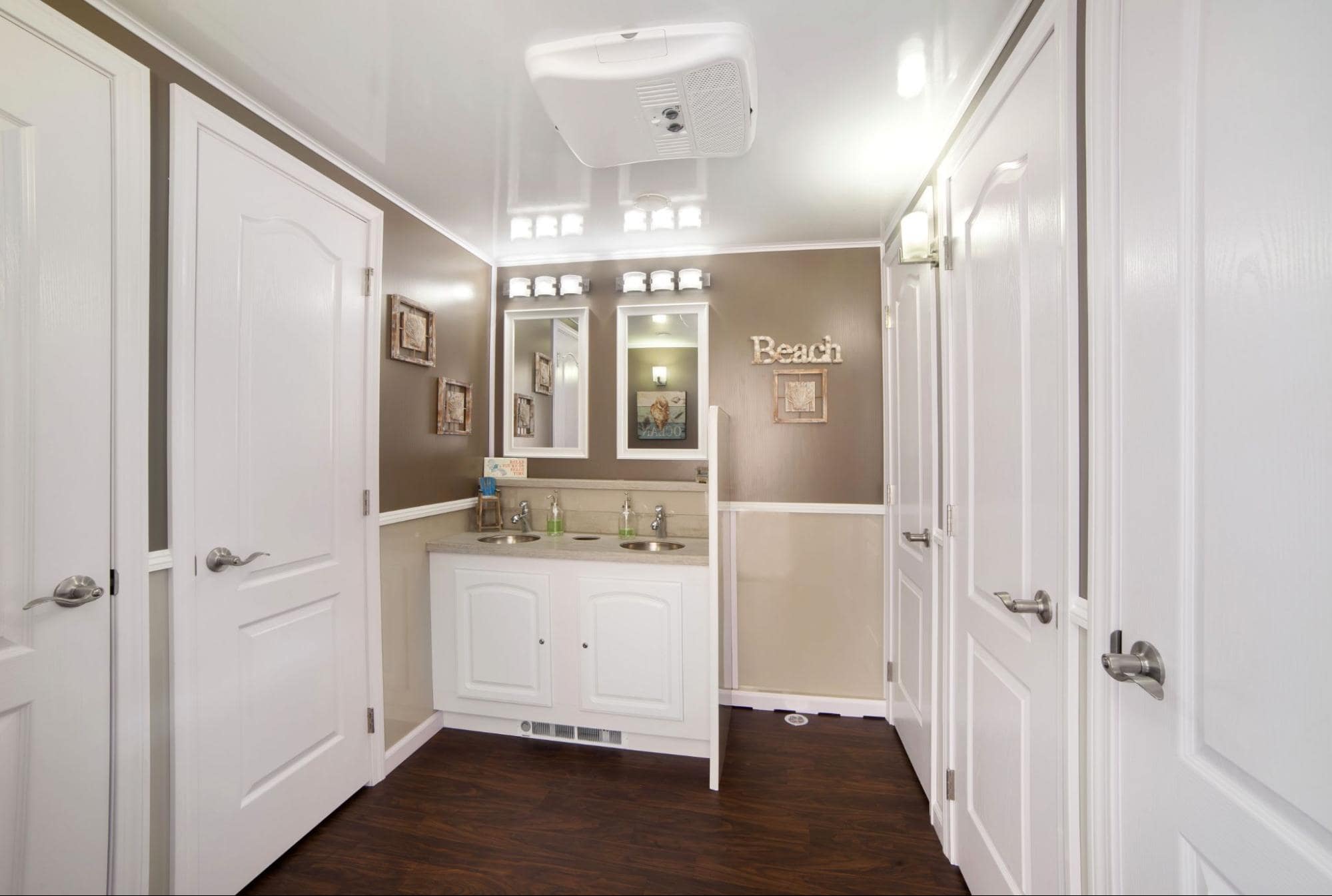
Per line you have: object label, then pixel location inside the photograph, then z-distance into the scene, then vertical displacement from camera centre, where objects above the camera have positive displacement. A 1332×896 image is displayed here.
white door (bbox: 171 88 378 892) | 1.44 -0.15
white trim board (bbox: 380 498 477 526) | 2.21 -0.29
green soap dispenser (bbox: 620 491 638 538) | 2.81 -0.39
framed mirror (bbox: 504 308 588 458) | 2.97 +0.35
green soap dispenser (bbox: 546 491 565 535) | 2.84 -0.38
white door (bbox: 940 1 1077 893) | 1.04 -0.01
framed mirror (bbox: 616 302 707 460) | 2.86 +0.34
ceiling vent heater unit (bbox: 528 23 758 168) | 1.35 +0.94
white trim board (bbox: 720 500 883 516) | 2.65 -0.30
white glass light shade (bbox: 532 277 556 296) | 2.91 +0.85
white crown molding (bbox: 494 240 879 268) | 2.72 +1.01
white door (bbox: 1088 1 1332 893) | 0.55 +0.02
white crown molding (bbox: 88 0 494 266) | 1.30 +1.02
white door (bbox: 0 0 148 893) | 1.10 +0.04
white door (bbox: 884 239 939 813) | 1.89 -0.23
